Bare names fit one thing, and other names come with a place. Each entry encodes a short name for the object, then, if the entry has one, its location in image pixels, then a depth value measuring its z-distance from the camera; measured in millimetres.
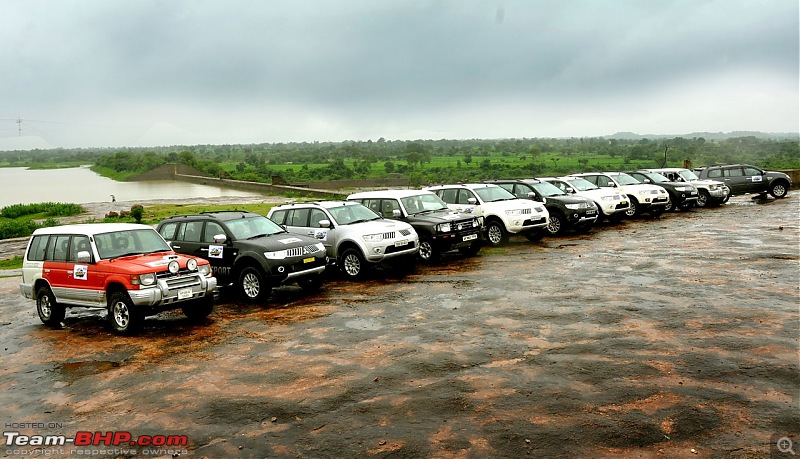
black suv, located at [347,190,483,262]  14609
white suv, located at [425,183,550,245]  16797
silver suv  13178
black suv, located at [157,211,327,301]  11477
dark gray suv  27609
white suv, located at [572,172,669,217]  22047
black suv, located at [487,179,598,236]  18344
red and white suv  9508
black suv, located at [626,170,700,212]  23734
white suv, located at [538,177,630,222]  20500
